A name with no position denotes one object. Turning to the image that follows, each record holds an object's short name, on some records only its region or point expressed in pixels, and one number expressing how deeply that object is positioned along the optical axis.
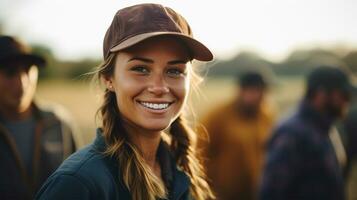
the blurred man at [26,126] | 3.17
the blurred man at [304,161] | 3.82
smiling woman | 1.87
